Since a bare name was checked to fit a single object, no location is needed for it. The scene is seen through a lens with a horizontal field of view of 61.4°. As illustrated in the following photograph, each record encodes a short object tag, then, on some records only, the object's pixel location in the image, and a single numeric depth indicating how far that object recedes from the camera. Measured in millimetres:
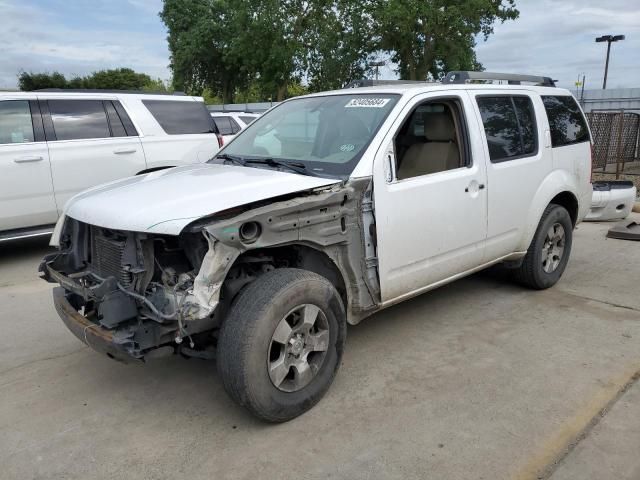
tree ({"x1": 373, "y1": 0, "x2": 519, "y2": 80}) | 24781
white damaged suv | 2781
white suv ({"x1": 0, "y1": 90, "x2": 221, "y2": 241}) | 6160
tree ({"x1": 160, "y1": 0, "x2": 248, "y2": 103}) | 36344
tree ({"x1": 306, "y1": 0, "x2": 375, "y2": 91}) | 27578
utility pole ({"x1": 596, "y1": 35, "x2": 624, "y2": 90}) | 29519
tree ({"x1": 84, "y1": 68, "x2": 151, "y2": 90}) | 60844
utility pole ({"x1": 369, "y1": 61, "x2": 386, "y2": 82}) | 29203
